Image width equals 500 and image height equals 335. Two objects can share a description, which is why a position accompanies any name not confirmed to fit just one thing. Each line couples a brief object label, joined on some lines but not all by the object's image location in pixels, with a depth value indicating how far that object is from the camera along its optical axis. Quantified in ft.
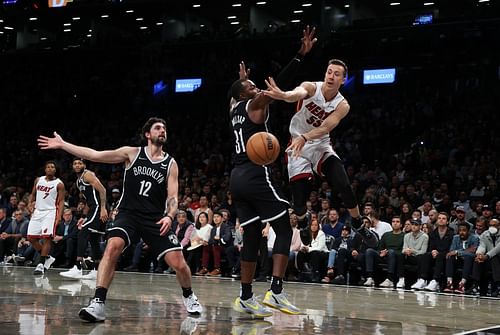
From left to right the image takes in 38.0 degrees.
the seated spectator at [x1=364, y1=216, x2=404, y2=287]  37.52
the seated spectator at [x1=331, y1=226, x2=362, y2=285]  38.45
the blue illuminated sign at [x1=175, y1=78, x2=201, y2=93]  83.56
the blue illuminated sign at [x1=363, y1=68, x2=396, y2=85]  72.49
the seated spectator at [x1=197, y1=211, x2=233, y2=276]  41.70
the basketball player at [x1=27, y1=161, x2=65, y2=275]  37.65
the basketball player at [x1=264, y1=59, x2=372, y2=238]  21.94
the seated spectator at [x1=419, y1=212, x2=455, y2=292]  36.32
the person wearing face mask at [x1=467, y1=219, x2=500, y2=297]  34.42
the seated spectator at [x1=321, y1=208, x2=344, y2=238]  40.42
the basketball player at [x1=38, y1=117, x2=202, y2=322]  20.12
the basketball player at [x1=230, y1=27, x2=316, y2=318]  20.45
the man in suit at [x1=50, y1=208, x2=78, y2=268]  45.03
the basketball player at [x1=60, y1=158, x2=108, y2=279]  35.37
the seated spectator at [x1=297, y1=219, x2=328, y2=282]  39.52
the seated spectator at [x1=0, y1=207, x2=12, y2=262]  48.03
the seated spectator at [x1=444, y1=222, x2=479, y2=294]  35.42
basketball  19.36
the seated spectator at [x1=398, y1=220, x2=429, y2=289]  37.17
